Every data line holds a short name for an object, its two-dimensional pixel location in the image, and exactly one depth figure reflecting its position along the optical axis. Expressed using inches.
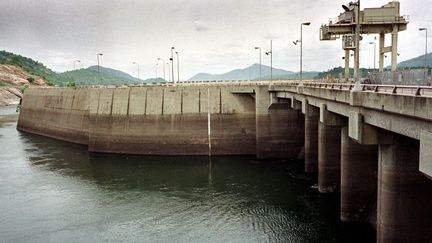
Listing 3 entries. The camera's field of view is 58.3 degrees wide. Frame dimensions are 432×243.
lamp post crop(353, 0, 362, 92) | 809.5
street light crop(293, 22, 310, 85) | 1598.4
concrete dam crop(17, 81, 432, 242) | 724.7
